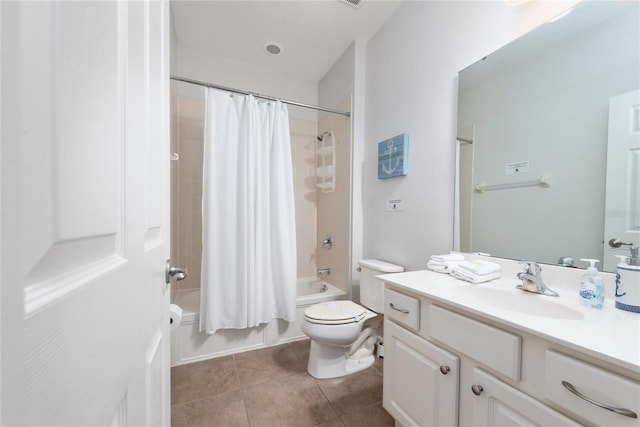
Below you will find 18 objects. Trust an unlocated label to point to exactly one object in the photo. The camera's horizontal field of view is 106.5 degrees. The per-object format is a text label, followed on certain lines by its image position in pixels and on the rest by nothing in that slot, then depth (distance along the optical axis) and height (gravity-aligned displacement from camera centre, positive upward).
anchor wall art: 1.60 +0.38
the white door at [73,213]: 0.16 -0.01
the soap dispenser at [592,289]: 0.74 -0.24
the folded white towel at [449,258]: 1.20 -0.24
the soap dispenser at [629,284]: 0.68 -0.21
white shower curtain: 1.73 -0.06
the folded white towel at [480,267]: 1.04 -0.25
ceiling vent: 1.63 +1.43
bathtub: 1.69 -0.97
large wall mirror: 0.80 +0.29
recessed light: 2.09 +1.44
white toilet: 1.46 -0.75
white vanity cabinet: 0.52 -0.47
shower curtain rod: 1.67 +0.88
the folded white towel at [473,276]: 1.02 -0.29
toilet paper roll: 0.84 -0.39
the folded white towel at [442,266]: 1.16 -0.28
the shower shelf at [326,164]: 2.31 +0.47
